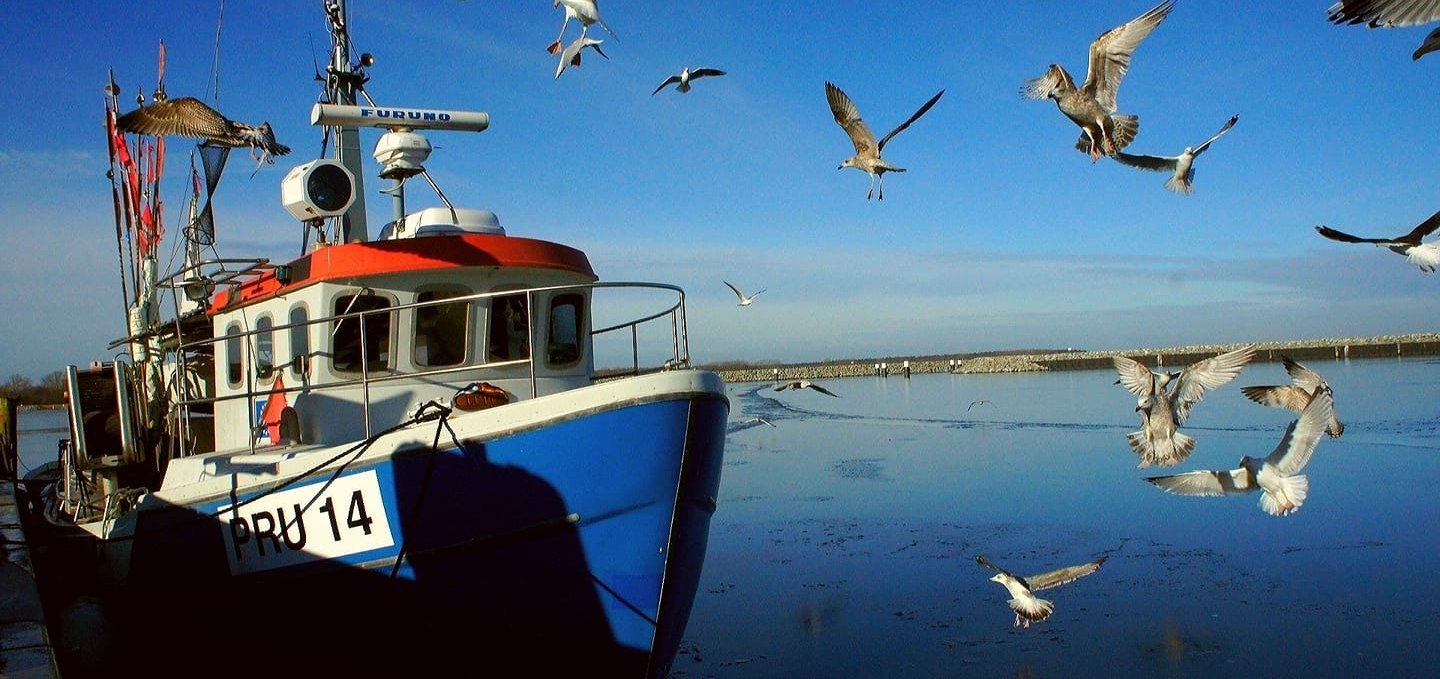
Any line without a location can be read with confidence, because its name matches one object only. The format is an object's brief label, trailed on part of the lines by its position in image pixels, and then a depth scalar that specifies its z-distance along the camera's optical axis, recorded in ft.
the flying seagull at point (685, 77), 27.40
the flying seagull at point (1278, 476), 22.38
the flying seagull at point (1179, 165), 23.66
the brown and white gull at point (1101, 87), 22.52
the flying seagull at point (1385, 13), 12.71
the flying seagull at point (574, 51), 24.79
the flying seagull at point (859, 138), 27.22
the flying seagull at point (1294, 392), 23.95
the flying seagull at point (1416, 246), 17.49
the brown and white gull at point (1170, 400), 24.30
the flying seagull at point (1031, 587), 27.66
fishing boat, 21.17
